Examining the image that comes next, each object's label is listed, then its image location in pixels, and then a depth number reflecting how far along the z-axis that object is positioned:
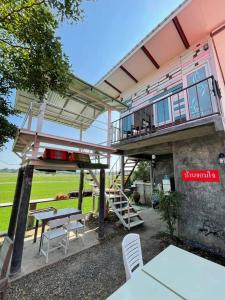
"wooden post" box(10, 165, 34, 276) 3.36
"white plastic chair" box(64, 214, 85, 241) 4.45
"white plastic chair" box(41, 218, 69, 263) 3.93
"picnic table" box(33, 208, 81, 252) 4.71
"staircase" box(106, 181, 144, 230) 5.92
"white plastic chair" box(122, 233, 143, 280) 2.18
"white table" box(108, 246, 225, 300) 1.51
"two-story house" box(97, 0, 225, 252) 4.16
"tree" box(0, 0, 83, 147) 2.75
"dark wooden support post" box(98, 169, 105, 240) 5.13
